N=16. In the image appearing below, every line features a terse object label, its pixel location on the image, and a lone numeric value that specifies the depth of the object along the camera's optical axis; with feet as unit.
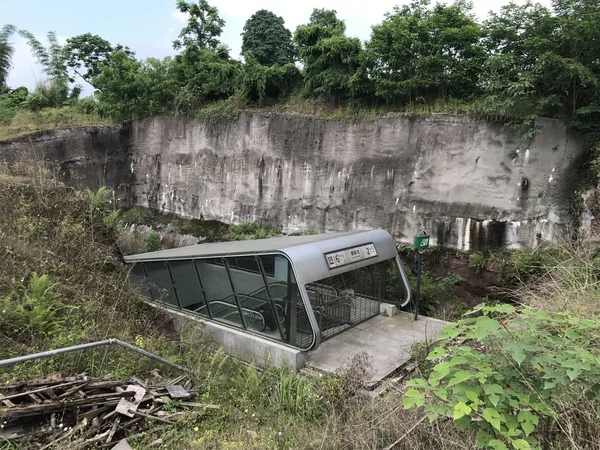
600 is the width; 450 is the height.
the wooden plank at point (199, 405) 14.55
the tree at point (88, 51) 83.66
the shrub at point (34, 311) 16.71
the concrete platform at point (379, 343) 20.52
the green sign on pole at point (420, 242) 24.31
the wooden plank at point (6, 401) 11.96
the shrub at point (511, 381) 8.20
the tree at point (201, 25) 57.31
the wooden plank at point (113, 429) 12.16
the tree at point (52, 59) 69.47
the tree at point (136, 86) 53.72
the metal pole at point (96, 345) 11.30
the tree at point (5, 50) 59.77
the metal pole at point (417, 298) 24.99
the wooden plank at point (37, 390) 12.17
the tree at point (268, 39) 66.80
